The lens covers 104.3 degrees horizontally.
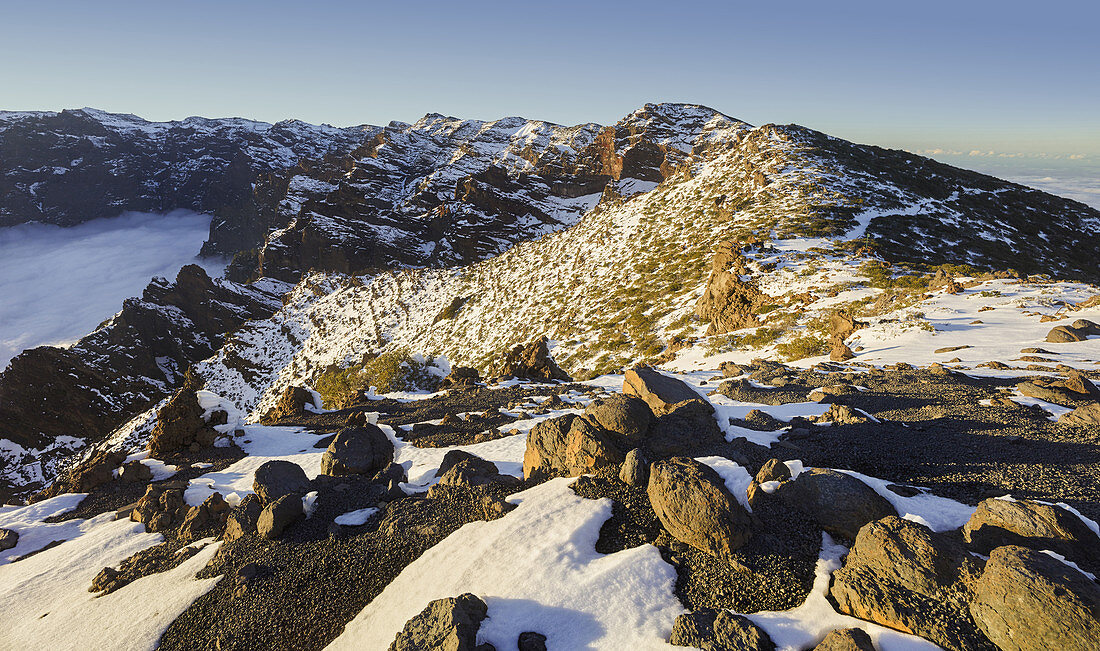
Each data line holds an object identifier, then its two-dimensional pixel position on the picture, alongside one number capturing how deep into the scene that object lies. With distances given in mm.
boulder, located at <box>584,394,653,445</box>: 9906
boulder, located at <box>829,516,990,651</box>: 5016
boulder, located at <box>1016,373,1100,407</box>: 12065
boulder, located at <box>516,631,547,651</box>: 5418
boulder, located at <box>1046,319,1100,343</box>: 17734
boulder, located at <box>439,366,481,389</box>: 26675
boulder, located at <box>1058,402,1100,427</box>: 10578
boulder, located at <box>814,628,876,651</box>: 4781
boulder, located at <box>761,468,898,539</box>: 6953
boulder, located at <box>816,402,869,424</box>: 11953
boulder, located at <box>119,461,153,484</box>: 14070
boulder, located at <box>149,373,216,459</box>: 16250
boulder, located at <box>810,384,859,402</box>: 14750
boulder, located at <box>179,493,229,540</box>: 9898
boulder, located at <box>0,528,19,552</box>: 10691
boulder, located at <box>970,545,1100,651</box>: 4484
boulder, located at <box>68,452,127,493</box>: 13680
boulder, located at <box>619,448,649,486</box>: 8352
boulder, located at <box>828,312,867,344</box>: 23547
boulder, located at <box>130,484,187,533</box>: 10547
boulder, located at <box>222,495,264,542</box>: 9039
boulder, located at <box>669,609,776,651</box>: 5090
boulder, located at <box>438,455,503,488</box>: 9445
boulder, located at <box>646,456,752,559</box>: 6715
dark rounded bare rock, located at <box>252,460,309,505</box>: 9758
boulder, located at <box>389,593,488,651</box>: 5445
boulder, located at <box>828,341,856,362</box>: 21156
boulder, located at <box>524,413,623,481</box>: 8977
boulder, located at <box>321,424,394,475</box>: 12125
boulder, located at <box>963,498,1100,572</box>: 5875
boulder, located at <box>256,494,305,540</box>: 8711
